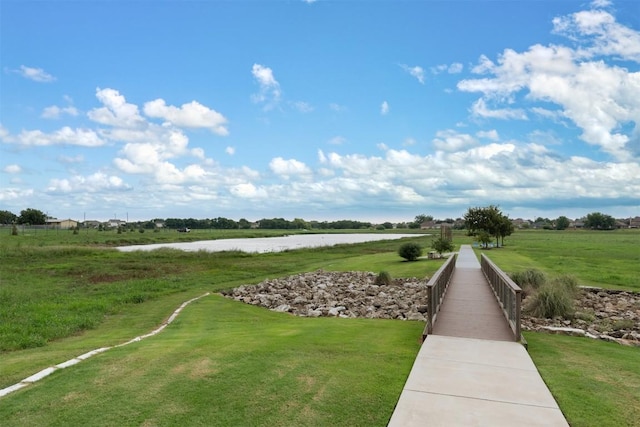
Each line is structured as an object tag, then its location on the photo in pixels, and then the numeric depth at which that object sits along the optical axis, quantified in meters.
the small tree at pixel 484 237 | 39.59
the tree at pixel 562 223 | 130.12
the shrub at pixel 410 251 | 26.84
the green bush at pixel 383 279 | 18.62
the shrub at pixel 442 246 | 28.22
